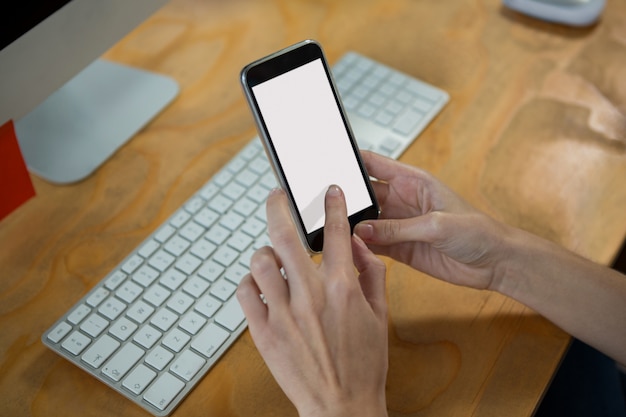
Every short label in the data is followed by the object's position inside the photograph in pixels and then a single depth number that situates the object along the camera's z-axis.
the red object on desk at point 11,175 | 0.75
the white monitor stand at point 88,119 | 0.86
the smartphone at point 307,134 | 0.65
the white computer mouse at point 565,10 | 0.99
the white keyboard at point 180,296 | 0.66
